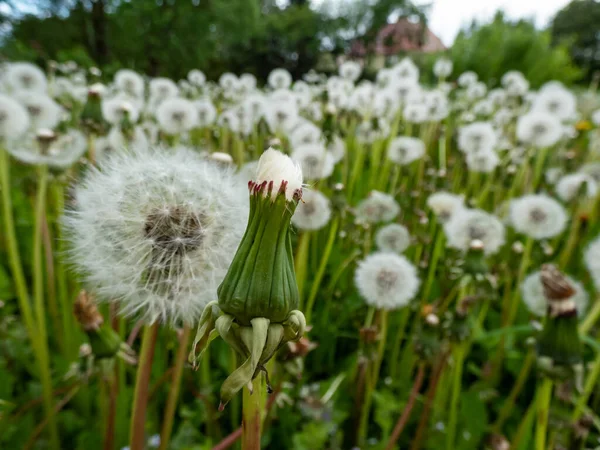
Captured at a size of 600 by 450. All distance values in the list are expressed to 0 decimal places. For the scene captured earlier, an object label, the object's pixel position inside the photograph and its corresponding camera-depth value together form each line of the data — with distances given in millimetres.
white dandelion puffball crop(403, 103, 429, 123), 573
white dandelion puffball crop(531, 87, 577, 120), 548
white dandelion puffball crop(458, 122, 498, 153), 465
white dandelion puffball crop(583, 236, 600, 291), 283
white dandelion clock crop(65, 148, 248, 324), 148
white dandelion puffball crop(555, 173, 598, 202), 395
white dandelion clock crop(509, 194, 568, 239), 356
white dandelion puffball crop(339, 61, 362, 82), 789
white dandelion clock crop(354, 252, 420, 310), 276
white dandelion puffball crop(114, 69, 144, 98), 633
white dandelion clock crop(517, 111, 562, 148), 456
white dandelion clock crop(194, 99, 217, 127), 525
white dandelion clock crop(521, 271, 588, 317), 285
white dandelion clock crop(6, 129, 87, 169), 280
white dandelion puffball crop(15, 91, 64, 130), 336
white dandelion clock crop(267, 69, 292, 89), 762
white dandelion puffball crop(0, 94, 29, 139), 266
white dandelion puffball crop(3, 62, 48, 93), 465
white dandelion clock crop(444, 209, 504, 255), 322
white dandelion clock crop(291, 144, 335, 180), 339
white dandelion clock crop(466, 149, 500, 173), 463
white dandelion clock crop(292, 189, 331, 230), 301
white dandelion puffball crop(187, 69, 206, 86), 906
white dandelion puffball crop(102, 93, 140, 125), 356
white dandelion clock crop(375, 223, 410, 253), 345
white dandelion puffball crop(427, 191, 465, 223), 365
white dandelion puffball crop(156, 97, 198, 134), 434
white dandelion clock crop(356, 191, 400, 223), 360
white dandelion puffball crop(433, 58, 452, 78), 637
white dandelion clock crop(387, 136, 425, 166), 457
